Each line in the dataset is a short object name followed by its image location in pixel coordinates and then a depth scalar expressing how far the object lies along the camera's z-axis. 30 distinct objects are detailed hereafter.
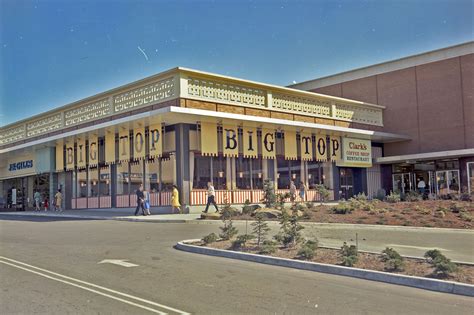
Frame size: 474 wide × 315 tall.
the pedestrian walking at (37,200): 35.84
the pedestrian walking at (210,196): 23.34
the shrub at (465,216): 16.46
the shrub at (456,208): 18.20
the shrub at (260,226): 12.57
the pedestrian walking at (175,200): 23.94
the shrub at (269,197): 22.17
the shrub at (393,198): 22.69
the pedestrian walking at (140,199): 24.14
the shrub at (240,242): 12.10
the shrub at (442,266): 8.41
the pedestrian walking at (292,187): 27.28
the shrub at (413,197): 22.62
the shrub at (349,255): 9.59
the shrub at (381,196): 26.95
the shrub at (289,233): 12.15
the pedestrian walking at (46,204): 36.31
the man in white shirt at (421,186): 35.75
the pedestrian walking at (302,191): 29.73
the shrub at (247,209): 21.09
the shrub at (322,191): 22.17
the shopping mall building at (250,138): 25.39
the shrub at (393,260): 9.09
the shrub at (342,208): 19.25
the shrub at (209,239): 12.95
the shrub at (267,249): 11.25
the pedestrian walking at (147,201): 24.78
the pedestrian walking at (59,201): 32.13
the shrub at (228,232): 13.54
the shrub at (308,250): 10.42
